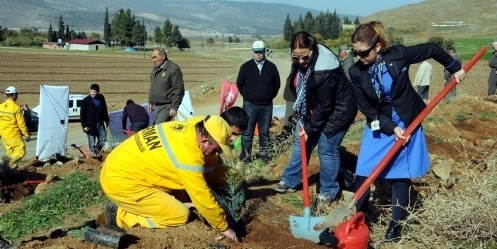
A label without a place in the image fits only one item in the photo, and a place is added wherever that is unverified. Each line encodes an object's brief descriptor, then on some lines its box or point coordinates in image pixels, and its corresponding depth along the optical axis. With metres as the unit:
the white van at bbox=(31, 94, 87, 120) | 21.28
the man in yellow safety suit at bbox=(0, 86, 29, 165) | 10.05
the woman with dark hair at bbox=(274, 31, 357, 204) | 4.73
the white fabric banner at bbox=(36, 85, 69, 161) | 12.62
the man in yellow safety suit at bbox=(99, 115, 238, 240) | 4.24
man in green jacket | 8.16
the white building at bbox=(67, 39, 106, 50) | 117.53
